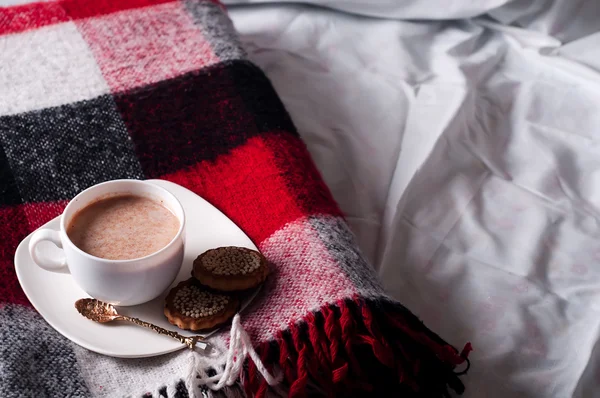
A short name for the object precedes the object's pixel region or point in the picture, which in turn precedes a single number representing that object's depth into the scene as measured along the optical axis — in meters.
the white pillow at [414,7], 1.14
